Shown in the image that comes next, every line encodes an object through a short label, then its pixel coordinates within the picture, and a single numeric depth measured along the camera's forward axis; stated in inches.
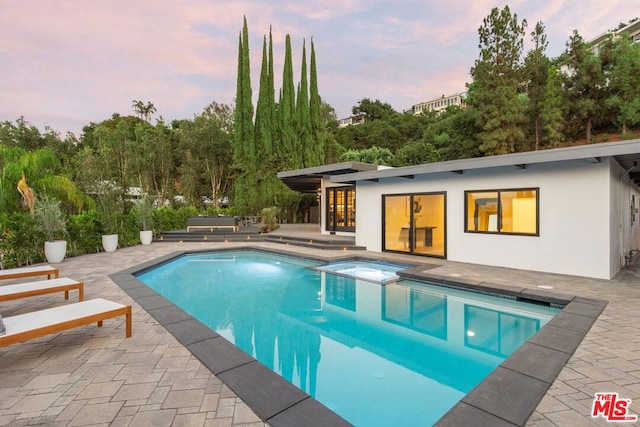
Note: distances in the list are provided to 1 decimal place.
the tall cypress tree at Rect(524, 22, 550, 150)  887.1
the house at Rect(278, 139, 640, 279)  256.4
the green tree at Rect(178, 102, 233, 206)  1038.4
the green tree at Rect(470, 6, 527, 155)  815.7
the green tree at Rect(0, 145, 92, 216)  347.9
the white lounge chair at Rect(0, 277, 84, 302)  163.1
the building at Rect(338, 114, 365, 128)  1799.0
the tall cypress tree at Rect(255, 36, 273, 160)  950.4
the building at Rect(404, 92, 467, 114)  2992.1
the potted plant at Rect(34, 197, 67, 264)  329.4
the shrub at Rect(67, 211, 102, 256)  382.7
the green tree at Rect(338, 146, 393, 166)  1082.7
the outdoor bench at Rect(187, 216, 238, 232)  600.1
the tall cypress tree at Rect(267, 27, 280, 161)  966.4
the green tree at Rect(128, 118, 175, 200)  1009.5
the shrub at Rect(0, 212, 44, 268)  309.9
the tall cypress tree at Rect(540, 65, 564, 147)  852.0
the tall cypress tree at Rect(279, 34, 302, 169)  958.4
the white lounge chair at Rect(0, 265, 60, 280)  206.9
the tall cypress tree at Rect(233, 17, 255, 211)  936.9
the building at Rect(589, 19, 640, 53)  1582.2
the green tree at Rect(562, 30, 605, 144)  906.7
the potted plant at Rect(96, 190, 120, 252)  421.7
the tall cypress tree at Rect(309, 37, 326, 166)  1007.0
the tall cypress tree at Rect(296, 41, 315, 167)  980.6
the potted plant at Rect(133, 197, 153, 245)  502.4
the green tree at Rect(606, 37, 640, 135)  839.0
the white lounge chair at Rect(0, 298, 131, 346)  112.5
